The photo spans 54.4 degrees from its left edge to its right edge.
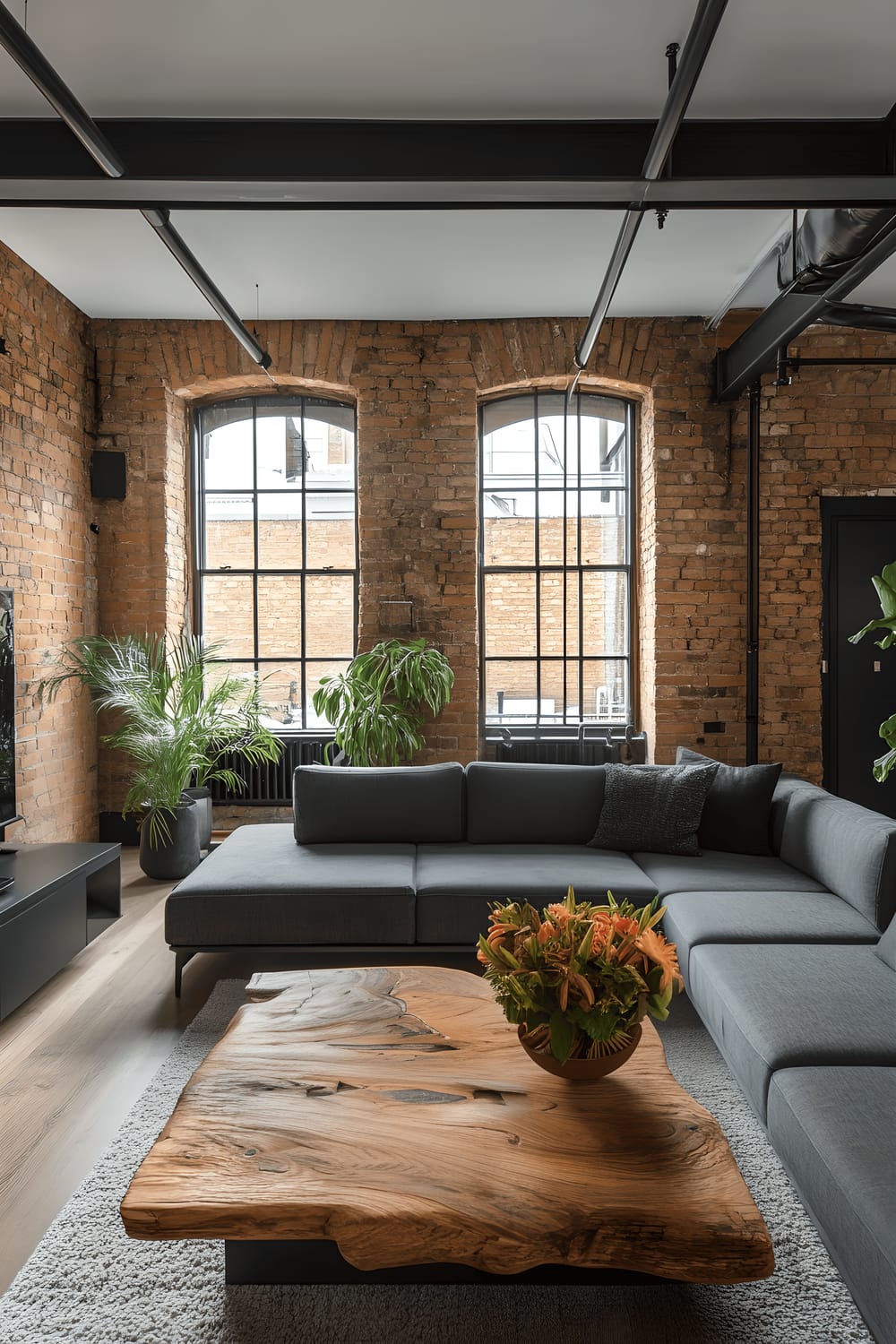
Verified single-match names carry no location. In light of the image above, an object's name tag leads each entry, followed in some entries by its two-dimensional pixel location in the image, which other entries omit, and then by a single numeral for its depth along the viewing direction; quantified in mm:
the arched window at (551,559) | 6309
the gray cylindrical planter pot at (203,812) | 5488
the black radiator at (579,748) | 6125
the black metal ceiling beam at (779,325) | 3832
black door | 5852
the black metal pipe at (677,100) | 2268
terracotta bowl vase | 1902
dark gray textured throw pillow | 3916
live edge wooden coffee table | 1477
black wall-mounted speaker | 5902
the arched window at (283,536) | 6367
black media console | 3176
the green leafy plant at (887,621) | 3504
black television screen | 3863
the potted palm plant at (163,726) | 5160
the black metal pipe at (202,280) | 3720
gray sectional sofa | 1823
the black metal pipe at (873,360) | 5405
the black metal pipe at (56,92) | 2352
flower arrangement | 1833
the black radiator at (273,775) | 6195
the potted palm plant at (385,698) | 5629
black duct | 3512
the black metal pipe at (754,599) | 5770
